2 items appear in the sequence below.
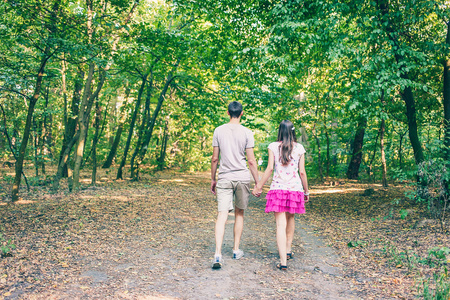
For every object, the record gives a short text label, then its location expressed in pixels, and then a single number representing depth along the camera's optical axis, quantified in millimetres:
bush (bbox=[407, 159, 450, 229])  5605
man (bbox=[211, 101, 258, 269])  4438
